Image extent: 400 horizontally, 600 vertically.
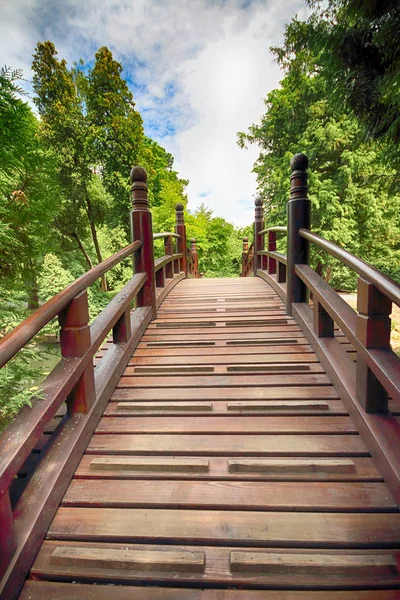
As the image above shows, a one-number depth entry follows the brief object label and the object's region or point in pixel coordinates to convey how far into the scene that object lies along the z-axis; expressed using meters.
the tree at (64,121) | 11.98
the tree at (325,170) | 9.74
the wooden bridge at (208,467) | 1.10
